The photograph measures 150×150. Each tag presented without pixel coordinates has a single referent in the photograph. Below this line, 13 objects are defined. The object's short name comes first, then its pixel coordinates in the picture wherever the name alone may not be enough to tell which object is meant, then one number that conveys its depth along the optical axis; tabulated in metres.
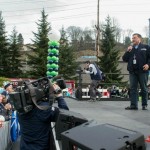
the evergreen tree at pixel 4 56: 44.31
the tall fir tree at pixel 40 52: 40.78
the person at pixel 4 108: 6.53
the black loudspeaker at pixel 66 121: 3.73
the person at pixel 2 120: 5.65
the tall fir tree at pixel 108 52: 42.03
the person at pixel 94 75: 10.98
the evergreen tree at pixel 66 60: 42.62
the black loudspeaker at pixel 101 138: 2.12
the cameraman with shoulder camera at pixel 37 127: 4.02
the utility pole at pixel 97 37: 43.16
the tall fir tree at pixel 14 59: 44.31
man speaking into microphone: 7.55
